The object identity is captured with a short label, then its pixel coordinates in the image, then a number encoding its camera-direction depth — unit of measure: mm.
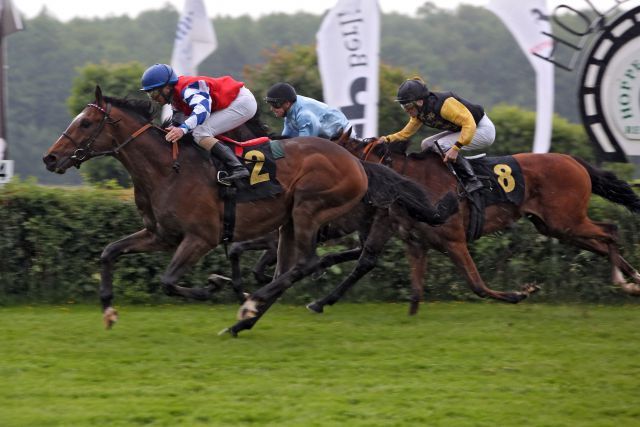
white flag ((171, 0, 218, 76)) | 31578
